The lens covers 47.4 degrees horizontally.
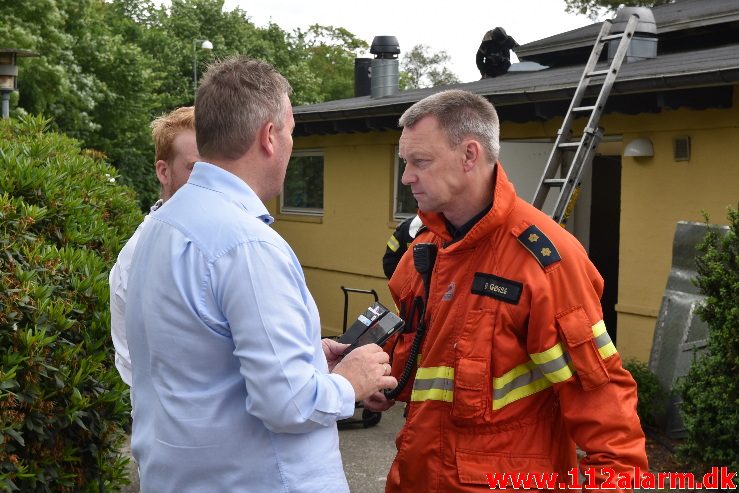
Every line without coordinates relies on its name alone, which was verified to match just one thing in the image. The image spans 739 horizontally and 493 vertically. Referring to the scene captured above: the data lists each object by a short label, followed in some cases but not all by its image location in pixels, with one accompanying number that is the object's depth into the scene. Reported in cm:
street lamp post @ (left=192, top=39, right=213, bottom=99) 3634
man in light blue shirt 189
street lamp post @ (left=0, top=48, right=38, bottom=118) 1014
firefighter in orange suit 237
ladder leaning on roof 737
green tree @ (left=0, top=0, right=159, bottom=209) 2281
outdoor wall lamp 787
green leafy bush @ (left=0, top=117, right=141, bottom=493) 271
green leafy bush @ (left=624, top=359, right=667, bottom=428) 701
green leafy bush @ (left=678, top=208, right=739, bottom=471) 531
